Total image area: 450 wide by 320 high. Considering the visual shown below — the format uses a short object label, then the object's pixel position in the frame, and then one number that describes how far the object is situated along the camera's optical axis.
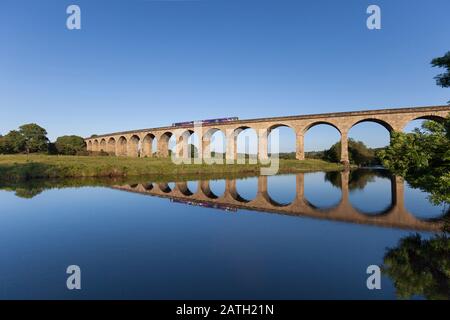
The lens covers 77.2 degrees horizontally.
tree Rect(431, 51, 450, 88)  6.20
